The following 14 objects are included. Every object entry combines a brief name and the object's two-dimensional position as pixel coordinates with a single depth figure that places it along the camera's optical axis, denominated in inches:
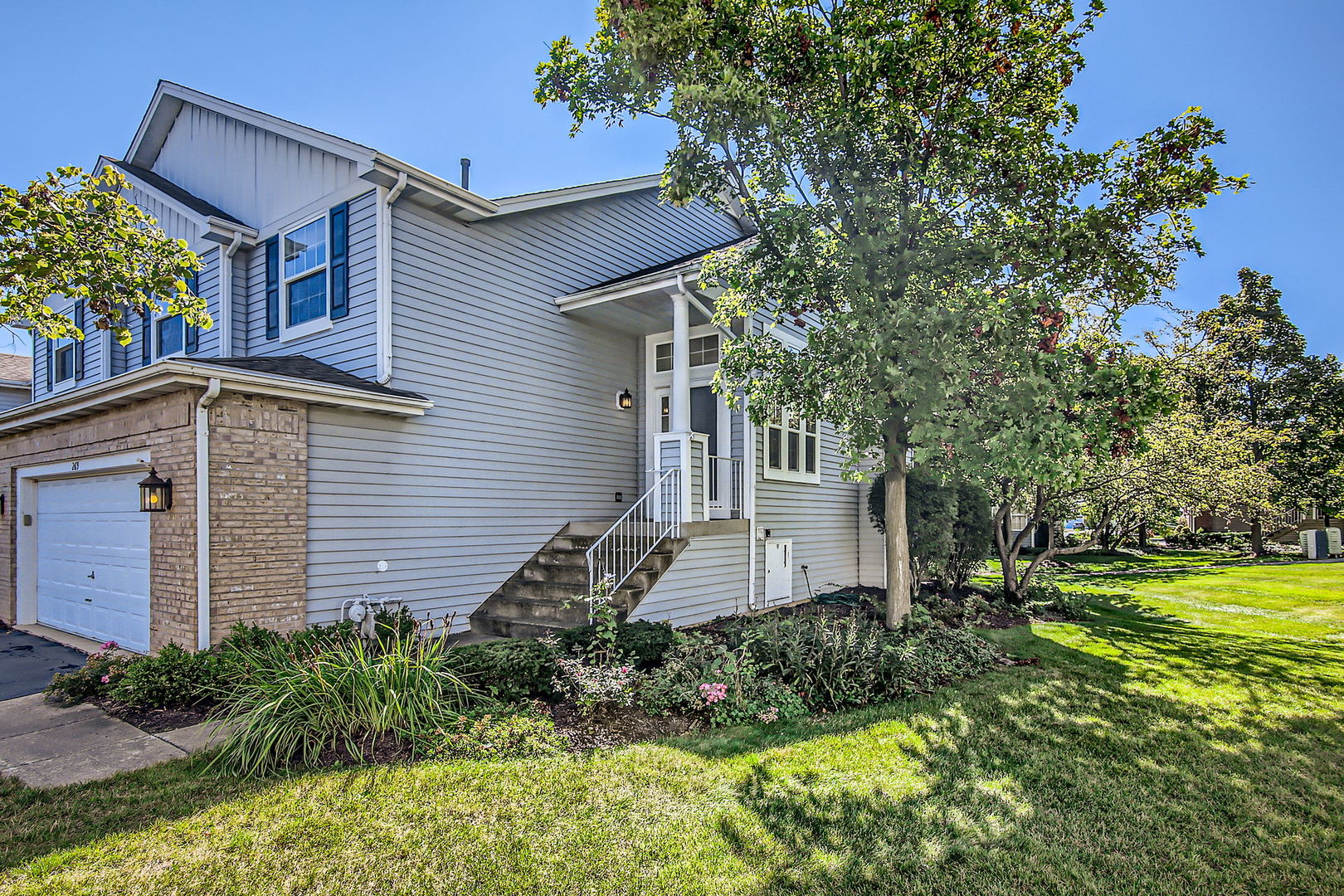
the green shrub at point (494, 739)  177.0
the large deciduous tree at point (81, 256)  275.7
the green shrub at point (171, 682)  218.1
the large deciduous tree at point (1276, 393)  851.4
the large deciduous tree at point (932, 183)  240.4
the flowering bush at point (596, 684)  213.6
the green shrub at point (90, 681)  231.6
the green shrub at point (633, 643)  243.8
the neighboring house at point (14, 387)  668.1
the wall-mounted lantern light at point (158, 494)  251.0
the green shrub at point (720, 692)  210.8
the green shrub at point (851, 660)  229.3
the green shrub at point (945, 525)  428.8
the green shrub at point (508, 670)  214.2
